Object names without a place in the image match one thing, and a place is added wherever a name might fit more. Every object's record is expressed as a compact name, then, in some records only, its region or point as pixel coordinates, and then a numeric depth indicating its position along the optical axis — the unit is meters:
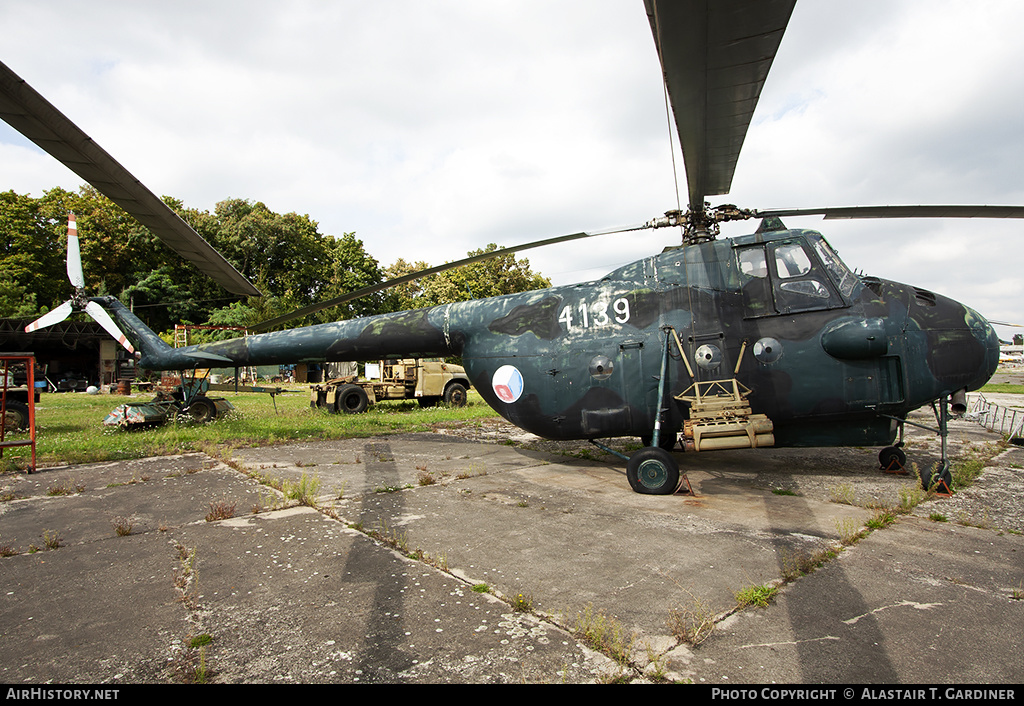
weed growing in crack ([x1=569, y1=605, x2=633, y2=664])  2.54
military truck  16.36
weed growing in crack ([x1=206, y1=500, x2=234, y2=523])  4.91
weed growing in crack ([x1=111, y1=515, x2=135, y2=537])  4.49
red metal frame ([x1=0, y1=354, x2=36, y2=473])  6.88
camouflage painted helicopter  5.64
